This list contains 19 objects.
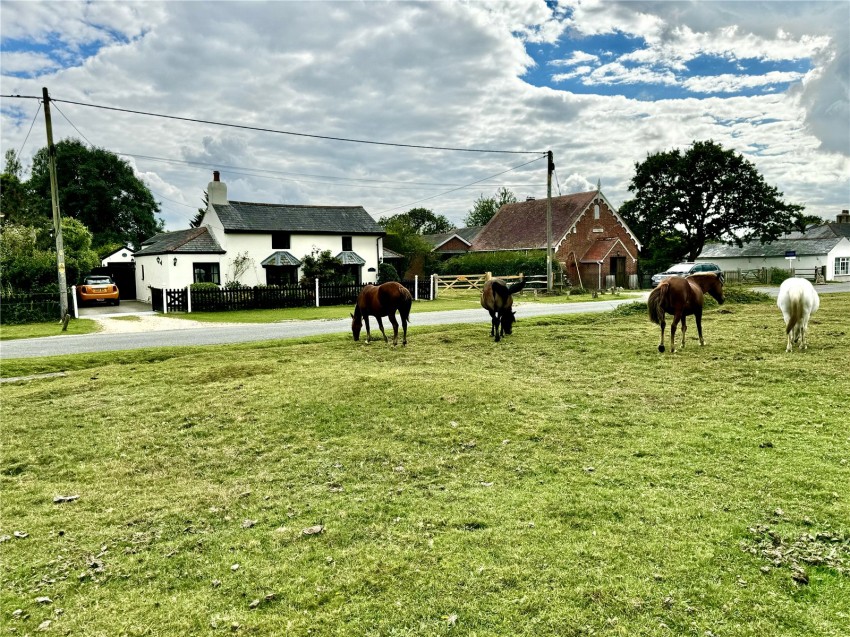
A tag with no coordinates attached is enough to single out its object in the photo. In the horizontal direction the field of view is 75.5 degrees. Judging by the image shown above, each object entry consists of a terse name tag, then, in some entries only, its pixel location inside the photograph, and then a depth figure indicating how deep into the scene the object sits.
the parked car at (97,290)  38.03
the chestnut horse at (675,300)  12.90
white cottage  39.03
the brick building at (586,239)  50.59
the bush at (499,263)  47.84
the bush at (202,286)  32.82
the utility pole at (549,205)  36.84
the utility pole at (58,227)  23.59
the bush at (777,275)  54.25
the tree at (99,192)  67.56
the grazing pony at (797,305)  12.15
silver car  44.88
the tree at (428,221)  95.81
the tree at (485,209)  96.75
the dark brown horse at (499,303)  15.52
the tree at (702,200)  56.78
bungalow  62.91
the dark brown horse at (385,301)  14.98
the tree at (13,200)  51.64
